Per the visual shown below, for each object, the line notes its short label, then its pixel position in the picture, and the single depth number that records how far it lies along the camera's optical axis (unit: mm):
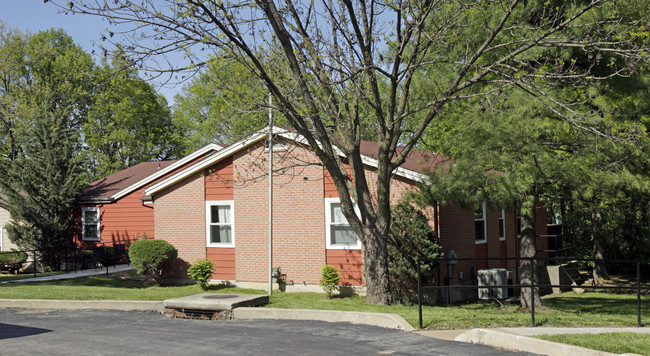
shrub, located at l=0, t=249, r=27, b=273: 25844
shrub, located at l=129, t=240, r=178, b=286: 19781
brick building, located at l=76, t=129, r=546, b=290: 18266
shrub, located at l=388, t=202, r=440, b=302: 16344
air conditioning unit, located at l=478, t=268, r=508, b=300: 19016
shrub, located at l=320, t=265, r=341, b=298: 17281
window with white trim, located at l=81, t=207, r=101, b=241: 28469
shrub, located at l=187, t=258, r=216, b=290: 18938
